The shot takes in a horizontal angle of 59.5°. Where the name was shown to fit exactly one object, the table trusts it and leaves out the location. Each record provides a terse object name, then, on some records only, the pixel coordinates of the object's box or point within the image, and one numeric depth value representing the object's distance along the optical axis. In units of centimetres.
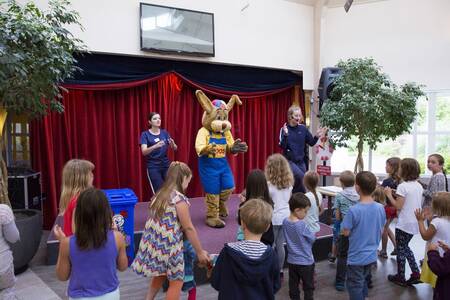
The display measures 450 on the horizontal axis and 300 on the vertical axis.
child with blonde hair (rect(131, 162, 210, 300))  240
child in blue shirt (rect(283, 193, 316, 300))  275
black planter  366
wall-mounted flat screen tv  530
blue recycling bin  376
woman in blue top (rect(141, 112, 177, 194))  459
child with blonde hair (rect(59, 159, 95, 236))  246
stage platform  394
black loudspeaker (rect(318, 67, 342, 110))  611
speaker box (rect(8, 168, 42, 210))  431
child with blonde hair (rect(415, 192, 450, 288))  262
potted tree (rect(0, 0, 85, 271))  328
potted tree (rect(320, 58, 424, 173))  511
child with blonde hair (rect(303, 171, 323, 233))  318
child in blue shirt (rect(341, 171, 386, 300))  271
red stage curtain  525
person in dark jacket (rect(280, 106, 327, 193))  471
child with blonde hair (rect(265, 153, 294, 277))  315
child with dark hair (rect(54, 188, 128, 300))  186
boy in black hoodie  187
